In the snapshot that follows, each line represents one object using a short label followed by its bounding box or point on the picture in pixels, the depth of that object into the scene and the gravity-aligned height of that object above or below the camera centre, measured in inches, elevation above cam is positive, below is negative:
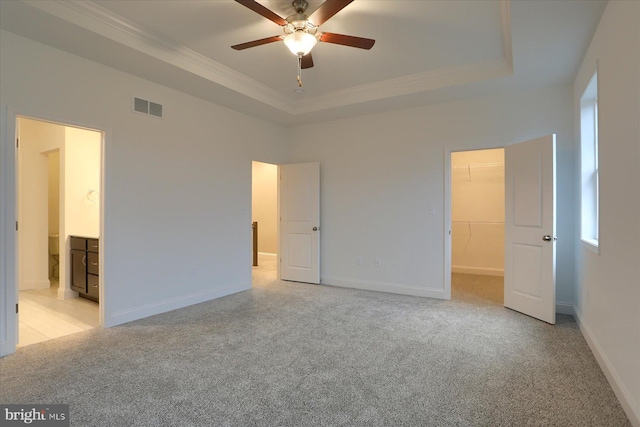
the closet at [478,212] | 248.8 +0.2
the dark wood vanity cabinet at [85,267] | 165.7 -27.3
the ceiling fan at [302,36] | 101.3 +55.5
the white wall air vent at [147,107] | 144.8 +46.7
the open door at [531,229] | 138.9 -7.3
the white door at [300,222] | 216.5 -6.2
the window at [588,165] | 131.8 +18.7
